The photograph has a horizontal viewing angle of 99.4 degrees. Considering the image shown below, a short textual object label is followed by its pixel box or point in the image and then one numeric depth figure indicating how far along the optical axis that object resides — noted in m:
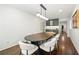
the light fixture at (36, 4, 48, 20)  3.20
